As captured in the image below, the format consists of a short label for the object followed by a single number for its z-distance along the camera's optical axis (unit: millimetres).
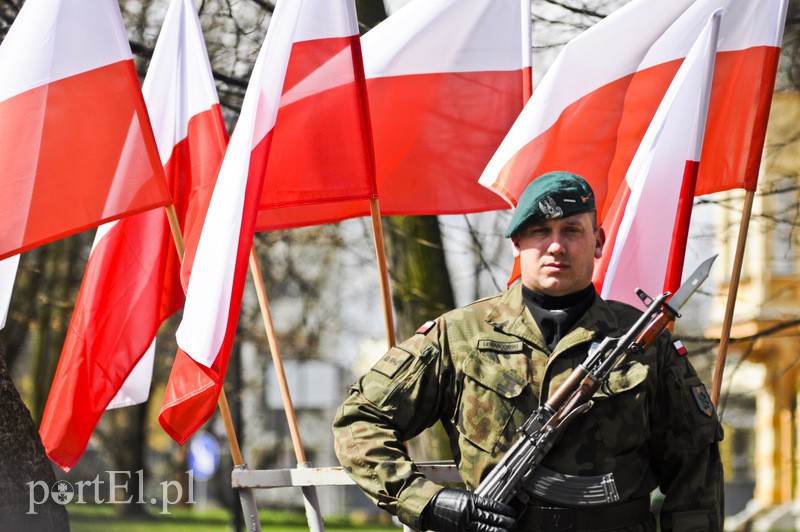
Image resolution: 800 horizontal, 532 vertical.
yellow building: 19047
